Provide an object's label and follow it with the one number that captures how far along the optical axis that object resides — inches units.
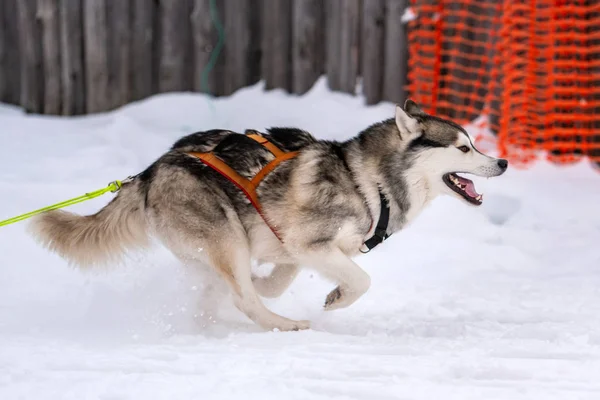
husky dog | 350.9
